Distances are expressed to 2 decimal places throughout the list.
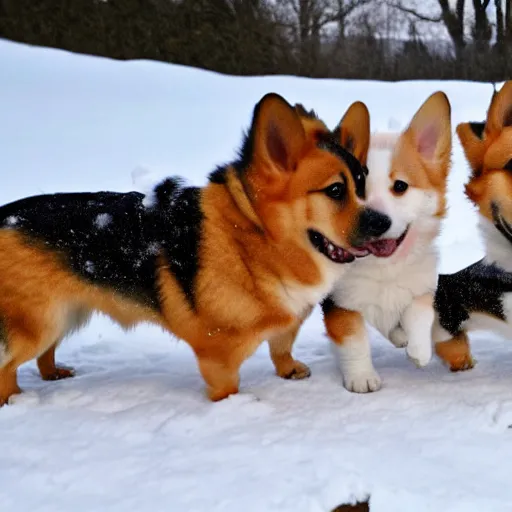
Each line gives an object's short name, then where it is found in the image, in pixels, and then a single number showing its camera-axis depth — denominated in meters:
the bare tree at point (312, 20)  9.16
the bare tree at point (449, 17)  9.83
